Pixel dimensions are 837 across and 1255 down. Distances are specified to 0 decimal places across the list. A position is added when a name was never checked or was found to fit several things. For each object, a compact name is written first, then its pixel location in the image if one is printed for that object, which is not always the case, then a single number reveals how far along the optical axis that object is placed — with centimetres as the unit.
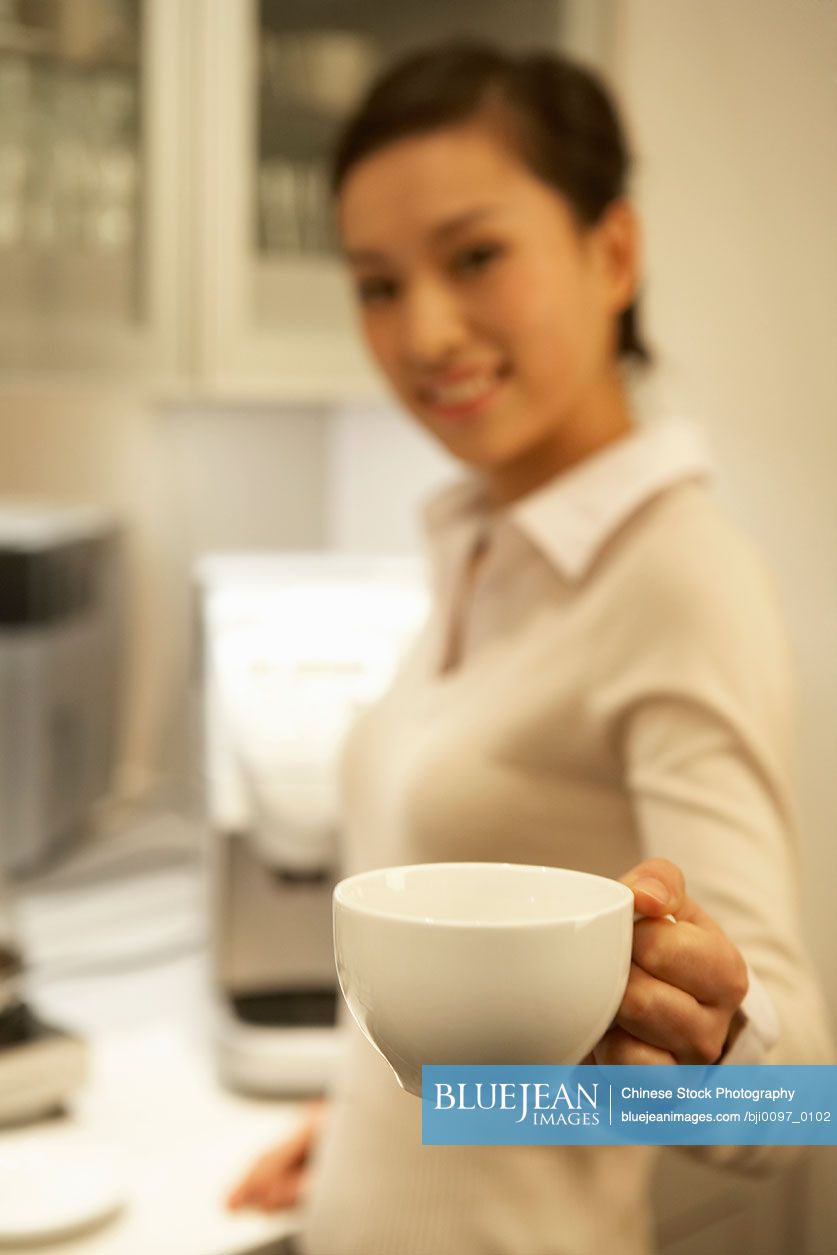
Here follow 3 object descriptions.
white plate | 56
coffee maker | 75
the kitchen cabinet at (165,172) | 99
